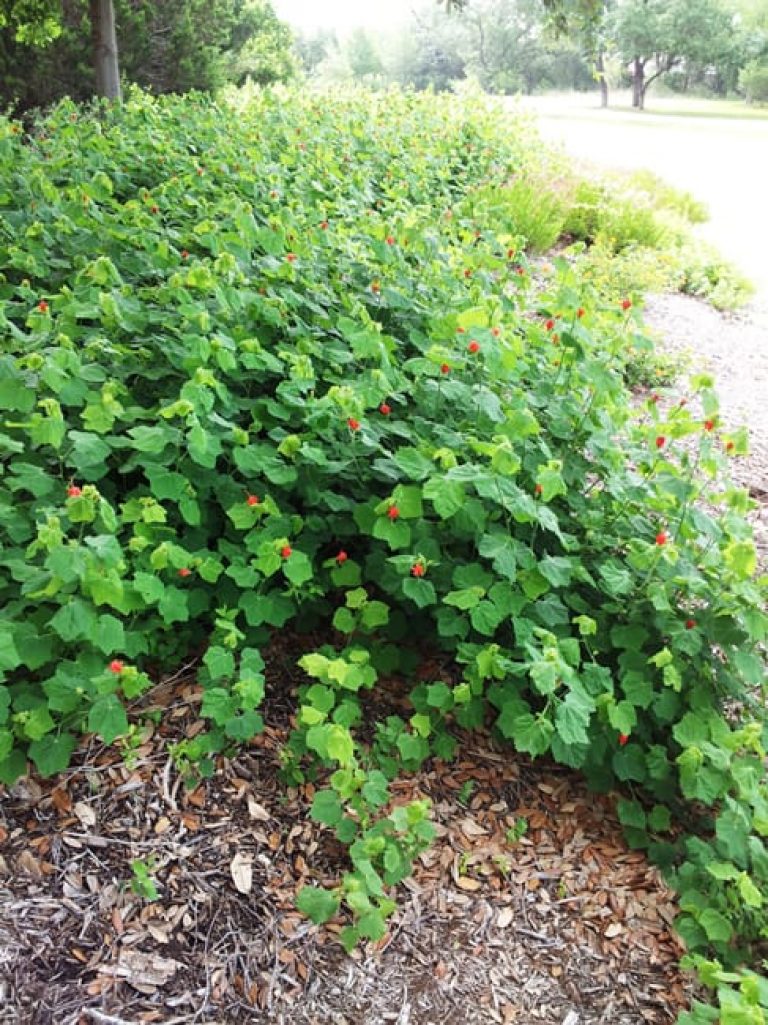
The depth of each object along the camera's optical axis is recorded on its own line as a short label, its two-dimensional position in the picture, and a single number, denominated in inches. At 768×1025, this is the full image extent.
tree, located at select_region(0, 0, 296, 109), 353.7
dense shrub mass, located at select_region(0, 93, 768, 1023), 73.5
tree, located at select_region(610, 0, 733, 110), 1561.3
